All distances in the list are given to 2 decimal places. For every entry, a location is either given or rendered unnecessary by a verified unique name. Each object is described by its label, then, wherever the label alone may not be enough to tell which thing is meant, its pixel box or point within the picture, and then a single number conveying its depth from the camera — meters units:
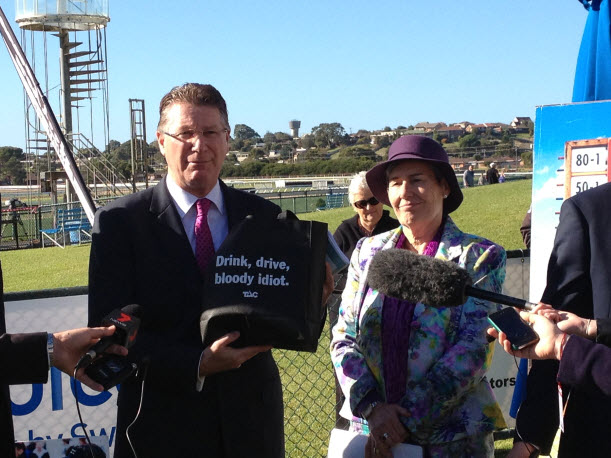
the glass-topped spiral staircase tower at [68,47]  33.12
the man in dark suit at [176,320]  3.05
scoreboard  4.32
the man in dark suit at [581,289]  2.43
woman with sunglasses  6.17
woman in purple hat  3.21
